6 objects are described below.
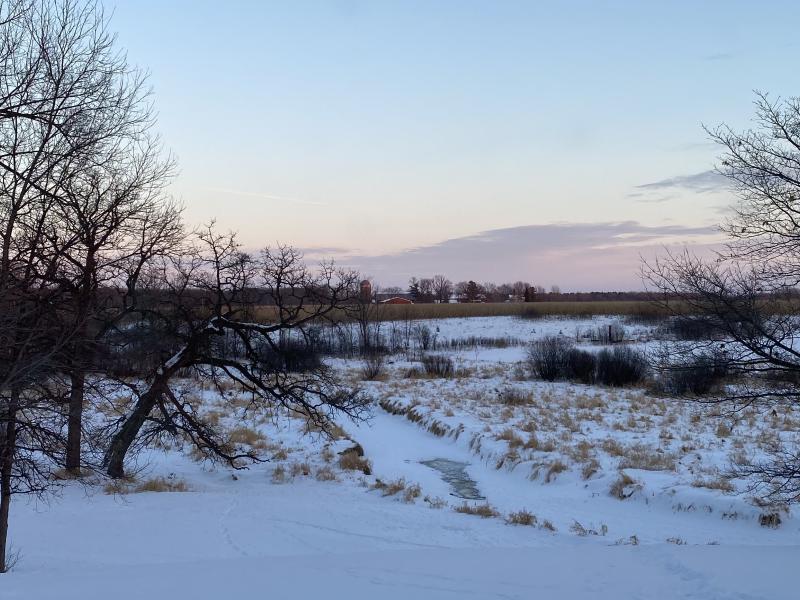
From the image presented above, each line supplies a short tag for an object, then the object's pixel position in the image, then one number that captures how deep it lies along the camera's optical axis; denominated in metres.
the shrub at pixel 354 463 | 12.61
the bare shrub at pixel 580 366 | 27.28
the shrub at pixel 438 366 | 30.03
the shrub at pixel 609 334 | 42.22
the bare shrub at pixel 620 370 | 26.36
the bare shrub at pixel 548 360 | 27.95
